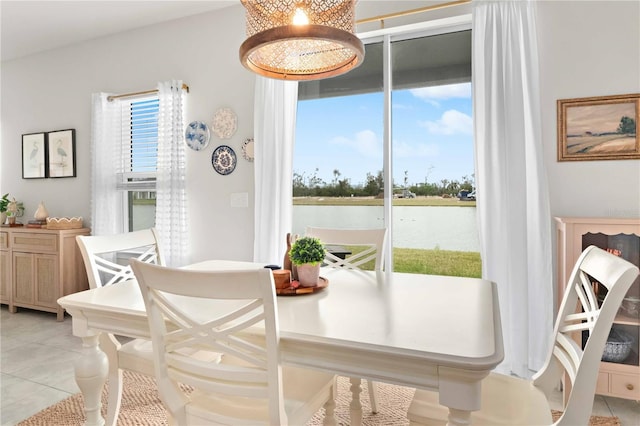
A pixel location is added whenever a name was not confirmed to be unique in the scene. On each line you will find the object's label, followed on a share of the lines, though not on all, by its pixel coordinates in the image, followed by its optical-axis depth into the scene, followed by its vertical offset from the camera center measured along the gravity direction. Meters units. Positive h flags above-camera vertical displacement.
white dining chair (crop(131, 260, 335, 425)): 0.99 -0.40
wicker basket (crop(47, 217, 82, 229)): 3.89 -0.13
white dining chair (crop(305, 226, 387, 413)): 2.15 -0.18
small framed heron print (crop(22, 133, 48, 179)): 4.37 +0.60
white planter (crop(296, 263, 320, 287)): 1.58 -0.26
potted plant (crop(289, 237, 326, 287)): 1.57 -0.20
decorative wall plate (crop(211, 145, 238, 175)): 3.39 +0.42
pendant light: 1.27 +0.61
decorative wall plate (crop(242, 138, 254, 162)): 3.29 +0.49
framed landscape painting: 2.35 +0.48
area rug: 2.05 -1.09
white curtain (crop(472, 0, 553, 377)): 2.45 +0.17
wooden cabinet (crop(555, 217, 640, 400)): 2.11 -0.24
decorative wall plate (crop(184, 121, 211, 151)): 3.48 +0.64
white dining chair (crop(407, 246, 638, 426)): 1.02 -0.49
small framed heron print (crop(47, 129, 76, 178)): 4.18 +0.60
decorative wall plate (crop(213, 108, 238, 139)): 3.37 +0.73
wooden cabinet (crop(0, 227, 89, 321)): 3.78 -0.56
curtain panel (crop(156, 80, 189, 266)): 3.49 +0.27
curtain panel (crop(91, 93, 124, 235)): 3.83 +0.47
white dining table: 0.98 -0.35
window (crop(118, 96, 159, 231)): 3.77 +0.51
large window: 2.88 +0.45
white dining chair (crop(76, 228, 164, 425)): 1.61 -0.55
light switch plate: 3.35 +0.08
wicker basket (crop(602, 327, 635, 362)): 2.15 -0.75
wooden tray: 1.53 -0.31
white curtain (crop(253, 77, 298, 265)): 3.05 +0.34
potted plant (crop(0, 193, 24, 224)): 4.33 +0.02
